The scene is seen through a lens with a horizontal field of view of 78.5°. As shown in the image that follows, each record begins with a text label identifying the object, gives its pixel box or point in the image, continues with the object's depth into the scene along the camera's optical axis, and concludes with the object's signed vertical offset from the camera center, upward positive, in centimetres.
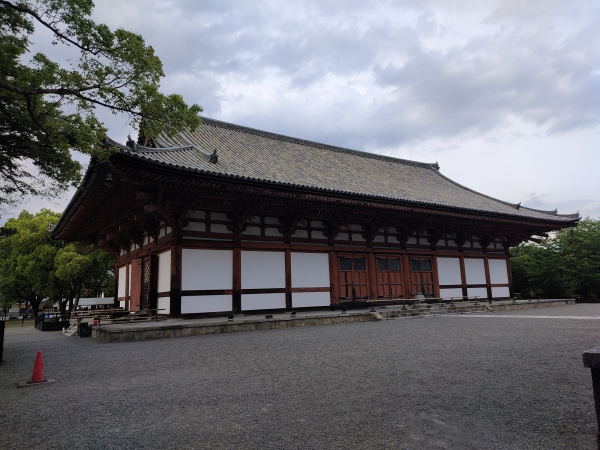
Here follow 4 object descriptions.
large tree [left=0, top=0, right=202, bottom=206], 602 +352
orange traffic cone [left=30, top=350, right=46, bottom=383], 507 -108
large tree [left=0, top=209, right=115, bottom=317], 2859 +231
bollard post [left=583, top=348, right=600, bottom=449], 237 -59
